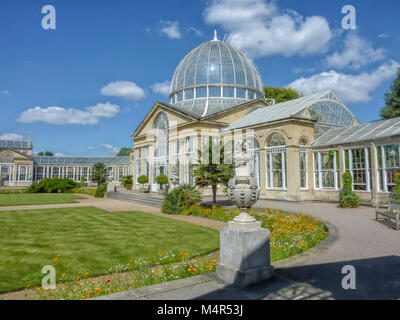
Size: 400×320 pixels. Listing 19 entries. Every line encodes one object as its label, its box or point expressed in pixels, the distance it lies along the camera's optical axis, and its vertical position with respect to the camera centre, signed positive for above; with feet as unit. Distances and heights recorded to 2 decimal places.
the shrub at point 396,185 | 43.09 -1.10
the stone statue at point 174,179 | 57.16 +0.20
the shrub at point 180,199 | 50.08 -3.54
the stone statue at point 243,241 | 14.78 -3.44
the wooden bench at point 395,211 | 30.76 -4.08
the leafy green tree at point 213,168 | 46.98 +1.98
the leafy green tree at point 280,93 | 139.96 +44.09
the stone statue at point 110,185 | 91.67 -1.57
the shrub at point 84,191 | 103.42 -4.12
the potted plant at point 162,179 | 87.19 +0.32
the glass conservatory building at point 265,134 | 54.65 +12.04
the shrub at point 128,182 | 120.98 -0.78
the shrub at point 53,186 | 105.26 -2.08
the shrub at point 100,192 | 89.57 -3.76
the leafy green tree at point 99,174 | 127.75 +3.04
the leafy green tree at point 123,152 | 315.27 +32.43
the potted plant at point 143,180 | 100.32 +0.05
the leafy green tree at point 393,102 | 108.42 +30.59
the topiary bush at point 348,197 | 49.96 -3.29
